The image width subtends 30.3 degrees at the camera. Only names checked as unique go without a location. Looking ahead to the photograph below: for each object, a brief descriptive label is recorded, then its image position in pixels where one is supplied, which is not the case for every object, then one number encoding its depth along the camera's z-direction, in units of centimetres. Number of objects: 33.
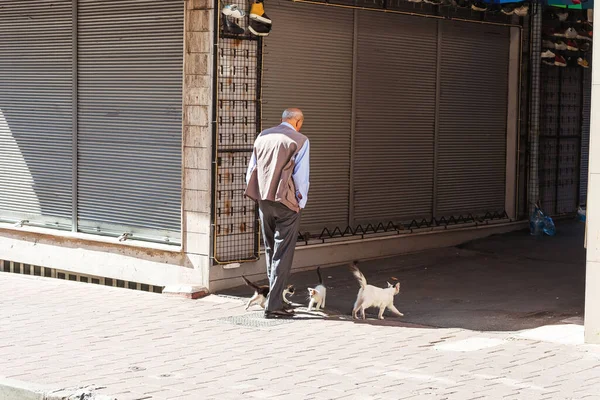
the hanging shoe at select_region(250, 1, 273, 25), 1174
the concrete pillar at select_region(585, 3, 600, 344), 902
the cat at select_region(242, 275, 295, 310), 1091
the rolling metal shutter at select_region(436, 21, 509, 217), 1500
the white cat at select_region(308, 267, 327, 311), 1085
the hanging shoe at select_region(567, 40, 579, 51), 1714
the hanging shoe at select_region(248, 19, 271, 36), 1179
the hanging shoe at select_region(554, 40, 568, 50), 1684
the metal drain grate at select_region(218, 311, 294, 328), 1038
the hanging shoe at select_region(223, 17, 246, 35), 1166
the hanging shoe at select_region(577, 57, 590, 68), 1753
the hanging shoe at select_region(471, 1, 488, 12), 1484
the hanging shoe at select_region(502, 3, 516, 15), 1540
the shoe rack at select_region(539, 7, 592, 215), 1692
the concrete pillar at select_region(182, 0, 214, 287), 1166
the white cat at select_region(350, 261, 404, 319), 1050
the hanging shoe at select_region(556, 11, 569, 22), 1698
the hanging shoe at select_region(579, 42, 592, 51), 1752
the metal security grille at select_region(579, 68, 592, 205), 1805
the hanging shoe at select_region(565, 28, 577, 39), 1703
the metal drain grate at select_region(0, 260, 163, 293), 1259
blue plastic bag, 1612
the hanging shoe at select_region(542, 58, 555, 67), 1670
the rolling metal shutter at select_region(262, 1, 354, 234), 1255
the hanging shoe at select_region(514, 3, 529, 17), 1562
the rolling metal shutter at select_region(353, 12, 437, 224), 1374
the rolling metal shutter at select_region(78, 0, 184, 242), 1220
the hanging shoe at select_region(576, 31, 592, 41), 1733
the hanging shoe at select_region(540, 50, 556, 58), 1662
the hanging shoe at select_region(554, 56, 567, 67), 1688
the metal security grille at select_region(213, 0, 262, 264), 1171
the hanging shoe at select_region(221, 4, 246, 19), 1156
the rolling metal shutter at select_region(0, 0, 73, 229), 1338
